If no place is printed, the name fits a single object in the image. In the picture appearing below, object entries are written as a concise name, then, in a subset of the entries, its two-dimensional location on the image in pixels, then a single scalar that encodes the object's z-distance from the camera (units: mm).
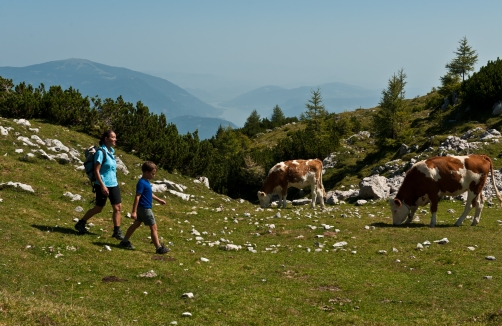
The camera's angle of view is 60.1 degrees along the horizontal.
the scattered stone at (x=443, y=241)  14412
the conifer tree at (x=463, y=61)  66156
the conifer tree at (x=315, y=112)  69500
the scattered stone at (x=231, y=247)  14062
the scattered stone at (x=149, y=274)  10480
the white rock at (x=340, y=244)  14461
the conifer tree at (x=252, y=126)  97062
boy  12016
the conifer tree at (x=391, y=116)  45603
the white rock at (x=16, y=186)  16052
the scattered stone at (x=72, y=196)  17281
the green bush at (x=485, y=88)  38688
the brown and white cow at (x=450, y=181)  18047
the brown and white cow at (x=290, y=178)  25891
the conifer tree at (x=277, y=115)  113188
